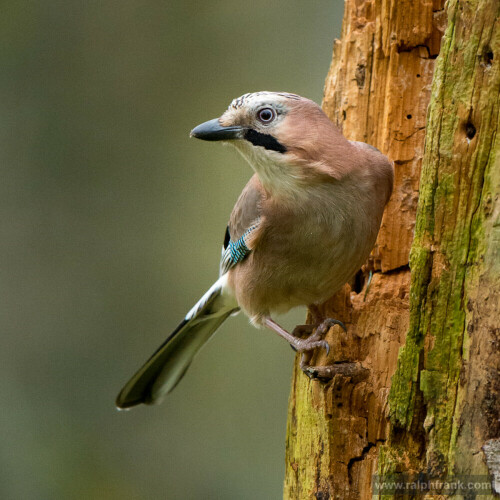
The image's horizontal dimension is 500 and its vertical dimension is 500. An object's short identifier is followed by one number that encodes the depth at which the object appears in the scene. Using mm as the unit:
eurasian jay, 7441
